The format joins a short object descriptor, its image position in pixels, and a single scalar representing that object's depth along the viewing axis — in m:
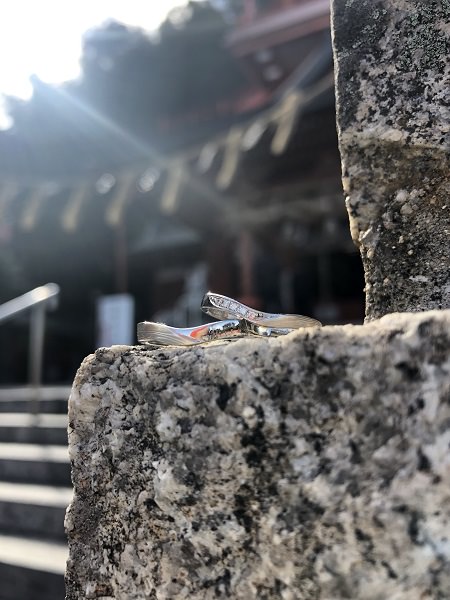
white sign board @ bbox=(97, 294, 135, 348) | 3.74
